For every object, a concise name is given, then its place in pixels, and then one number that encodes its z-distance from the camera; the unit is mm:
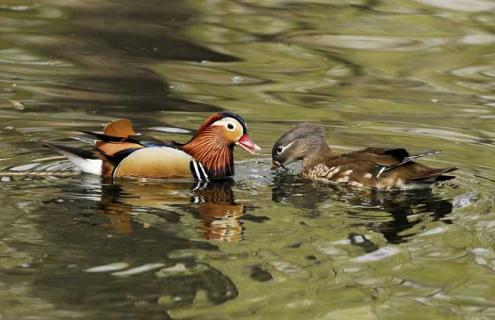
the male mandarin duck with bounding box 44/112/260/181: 18969
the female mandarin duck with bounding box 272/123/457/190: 18484
